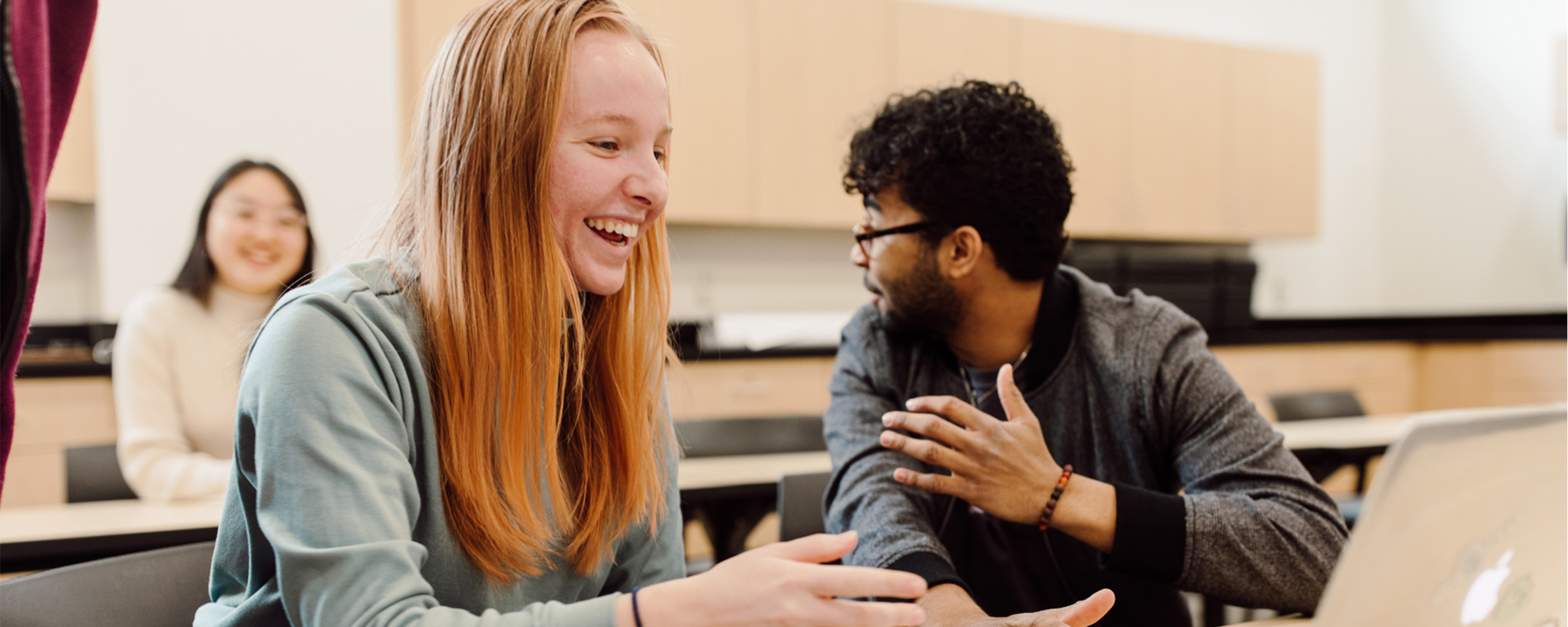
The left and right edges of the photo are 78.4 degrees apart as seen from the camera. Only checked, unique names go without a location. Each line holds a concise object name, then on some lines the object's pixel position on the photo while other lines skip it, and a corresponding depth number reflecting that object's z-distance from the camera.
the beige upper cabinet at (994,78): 3.94
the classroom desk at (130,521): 1.42
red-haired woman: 0.66
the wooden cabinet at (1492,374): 4.33
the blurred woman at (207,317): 2.18
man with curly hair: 1.07
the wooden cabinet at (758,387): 3.59
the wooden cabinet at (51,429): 2.91
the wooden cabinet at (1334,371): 4.46
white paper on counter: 4.08
